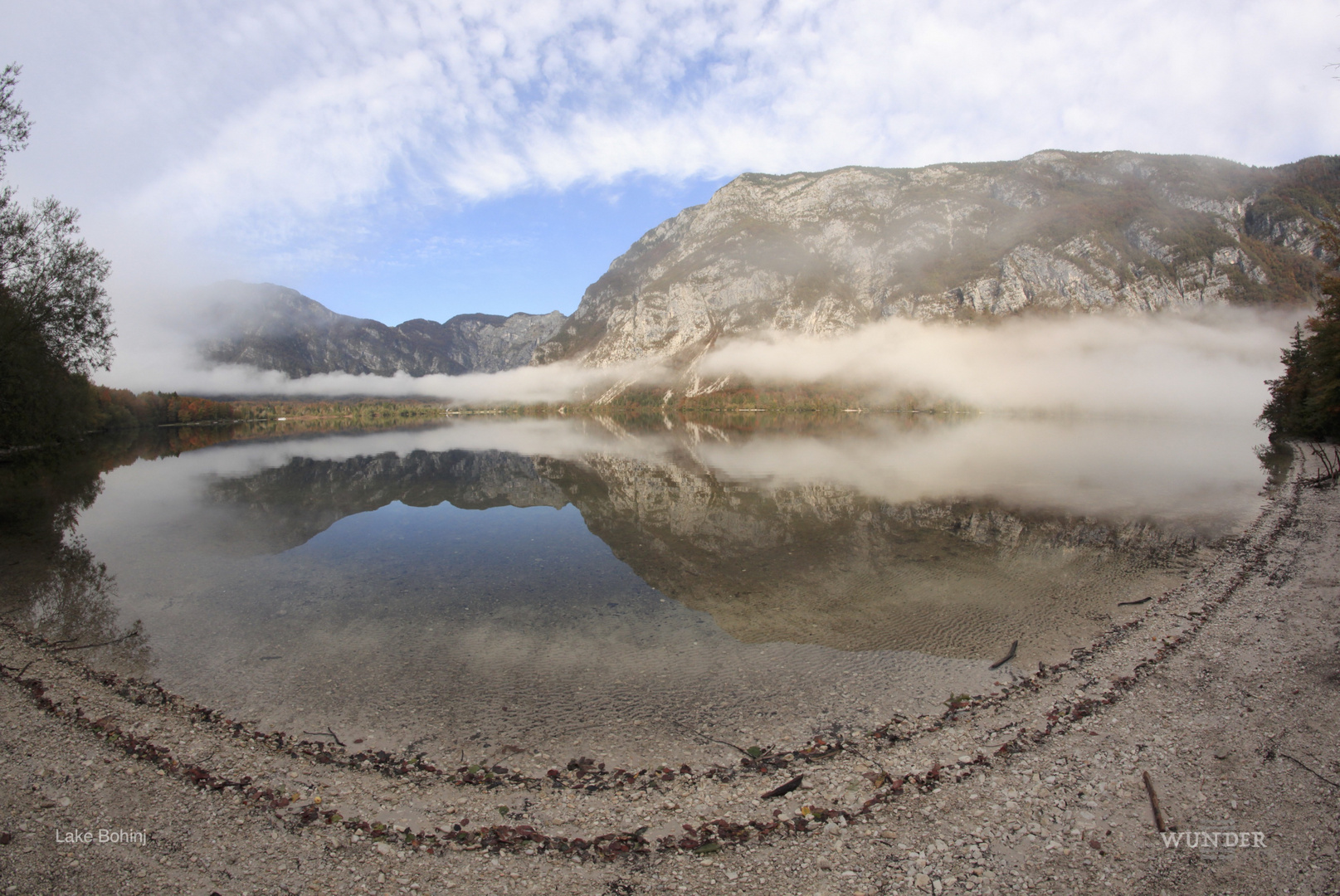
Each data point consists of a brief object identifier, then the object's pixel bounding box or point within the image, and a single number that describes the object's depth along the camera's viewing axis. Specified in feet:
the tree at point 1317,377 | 120.47
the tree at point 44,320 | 92.22
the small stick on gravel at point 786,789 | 21.27
